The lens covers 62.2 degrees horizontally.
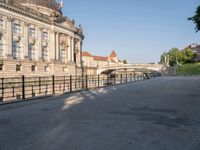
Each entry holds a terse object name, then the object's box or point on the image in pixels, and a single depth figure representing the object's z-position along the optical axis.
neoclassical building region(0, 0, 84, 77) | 29.58
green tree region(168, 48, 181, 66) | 63.31
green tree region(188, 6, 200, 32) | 8.22
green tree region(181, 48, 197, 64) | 60.56
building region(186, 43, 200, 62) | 67.42
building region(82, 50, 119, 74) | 81.98
